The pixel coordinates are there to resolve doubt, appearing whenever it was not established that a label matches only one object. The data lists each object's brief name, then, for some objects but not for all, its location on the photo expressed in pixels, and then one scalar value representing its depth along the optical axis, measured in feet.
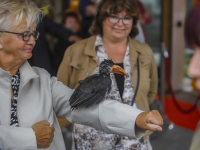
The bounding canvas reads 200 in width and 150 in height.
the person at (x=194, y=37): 7.06
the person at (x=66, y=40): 23.02
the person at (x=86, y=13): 23.59
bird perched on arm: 11.05
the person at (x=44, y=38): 21.12
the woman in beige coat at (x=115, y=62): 15.43
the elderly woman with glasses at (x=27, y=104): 10.61
